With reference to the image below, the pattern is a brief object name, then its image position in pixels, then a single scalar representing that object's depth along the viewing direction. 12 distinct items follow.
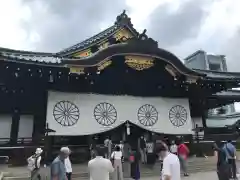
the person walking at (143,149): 9.91
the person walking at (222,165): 5.59
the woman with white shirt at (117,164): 6.97
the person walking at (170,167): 3.05
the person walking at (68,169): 6.11
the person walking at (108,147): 9.10
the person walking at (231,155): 6.47
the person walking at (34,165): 5.62
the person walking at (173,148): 8.88
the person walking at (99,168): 3.75
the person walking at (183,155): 8.16
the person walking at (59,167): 3.87
